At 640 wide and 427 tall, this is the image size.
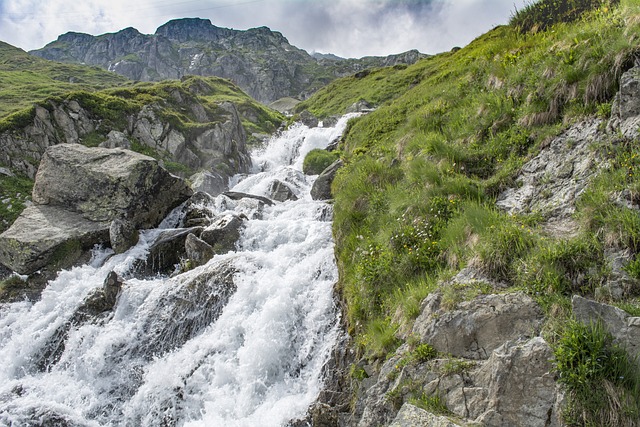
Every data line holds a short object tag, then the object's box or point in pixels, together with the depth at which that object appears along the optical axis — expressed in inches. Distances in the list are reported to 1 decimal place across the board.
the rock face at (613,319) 174.9
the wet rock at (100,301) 593.0
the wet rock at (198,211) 882.1
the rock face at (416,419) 204.5
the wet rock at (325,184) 905.5
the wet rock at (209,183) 1333.7
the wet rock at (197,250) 668.1
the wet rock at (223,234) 714.2
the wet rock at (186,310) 509.7
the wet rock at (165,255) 727.7
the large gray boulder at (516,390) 185.8
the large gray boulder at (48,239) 723.4
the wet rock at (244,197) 984.5
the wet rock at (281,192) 1101.1
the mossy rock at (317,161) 1285.7
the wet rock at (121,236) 768.9
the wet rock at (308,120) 2077.1
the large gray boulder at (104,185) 826.2
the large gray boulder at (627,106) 271.4
